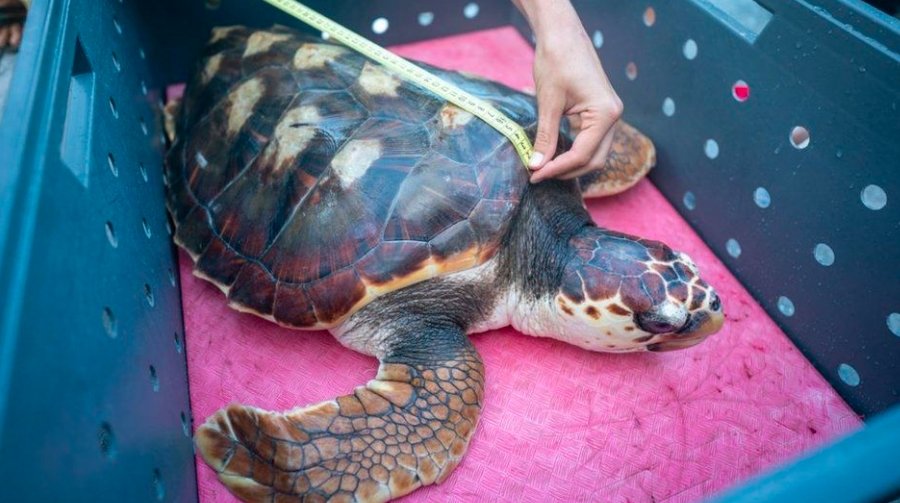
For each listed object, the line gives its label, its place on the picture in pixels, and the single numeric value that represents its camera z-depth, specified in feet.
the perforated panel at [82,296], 1.97
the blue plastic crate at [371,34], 2.02
